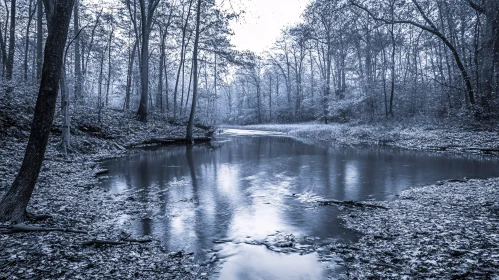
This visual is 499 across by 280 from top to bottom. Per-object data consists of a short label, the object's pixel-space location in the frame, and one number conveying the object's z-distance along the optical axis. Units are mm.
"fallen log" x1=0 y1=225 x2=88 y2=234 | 4754
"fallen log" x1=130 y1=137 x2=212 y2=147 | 21425
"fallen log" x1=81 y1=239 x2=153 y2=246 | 4723
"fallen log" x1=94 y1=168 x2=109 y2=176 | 11088
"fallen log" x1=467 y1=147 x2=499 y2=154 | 14238
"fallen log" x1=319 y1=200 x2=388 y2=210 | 7038
